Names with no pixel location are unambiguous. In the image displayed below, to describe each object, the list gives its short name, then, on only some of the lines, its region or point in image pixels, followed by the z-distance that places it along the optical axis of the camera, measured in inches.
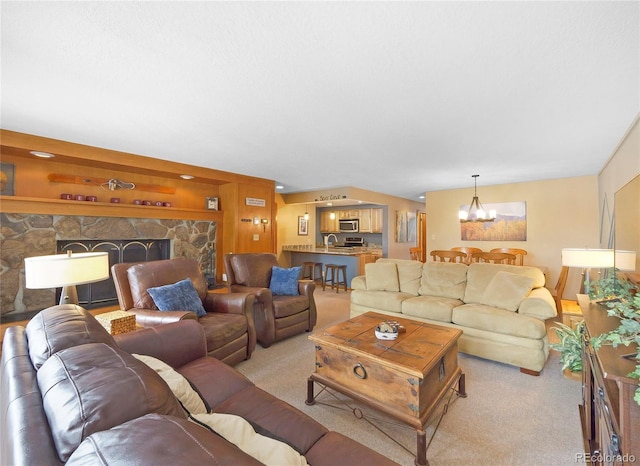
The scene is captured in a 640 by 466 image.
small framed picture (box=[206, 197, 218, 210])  215.2
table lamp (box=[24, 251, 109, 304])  72.6
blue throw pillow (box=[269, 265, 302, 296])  147.9
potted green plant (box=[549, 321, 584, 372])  75.5
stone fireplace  138.3
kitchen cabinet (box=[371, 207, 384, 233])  310.2
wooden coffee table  67.6
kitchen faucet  330.0
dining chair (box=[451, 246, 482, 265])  199.0
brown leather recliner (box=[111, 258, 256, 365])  97.1
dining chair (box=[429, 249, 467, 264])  191.6
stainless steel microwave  324.2
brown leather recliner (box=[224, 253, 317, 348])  125.9
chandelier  195.9
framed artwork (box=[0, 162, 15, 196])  137.4
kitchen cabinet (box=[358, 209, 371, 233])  318.7
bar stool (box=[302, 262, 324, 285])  275.5
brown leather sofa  22.4
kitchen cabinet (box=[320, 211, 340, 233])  340.2
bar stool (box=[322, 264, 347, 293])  252.2
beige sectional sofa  105.3
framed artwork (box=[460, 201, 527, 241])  225.0
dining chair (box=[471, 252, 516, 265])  176.1
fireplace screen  162.1
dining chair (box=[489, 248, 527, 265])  203.7
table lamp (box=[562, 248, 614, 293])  90.1
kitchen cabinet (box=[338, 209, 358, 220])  328.1
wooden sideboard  35.6
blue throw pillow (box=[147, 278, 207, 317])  103.7
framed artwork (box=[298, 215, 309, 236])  331.3
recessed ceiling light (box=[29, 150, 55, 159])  129.0
